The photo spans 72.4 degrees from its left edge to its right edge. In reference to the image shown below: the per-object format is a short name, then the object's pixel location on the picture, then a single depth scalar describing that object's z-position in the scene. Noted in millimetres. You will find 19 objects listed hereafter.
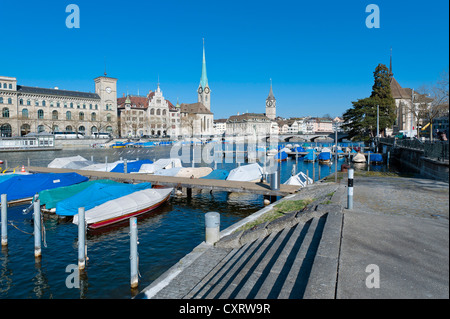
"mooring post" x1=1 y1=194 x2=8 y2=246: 14185
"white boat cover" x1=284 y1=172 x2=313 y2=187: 27203
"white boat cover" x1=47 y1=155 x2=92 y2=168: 37838
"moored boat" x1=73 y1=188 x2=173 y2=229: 16672
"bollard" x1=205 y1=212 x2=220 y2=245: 10453
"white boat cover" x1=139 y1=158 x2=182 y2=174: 35344
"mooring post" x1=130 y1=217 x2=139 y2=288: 10039
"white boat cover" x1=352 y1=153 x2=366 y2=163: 59531
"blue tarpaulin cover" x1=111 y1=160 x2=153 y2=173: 36531
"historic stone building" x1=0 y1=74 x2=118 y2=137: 98750
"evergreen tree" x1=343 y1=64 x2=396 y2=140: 75125
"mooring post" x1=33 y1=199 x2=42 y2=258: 13203
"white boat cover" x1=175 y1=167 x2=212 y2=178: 30684
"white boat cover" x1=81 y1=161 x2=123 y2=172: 36688
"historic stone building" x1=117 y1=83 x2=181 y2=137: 135125
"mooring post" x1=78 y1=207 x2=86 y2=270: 11750
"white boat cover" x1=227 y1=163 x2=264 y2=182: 27703
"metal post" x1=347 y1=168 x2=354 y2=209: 9656
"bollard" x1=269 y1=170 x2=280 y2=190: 21062
